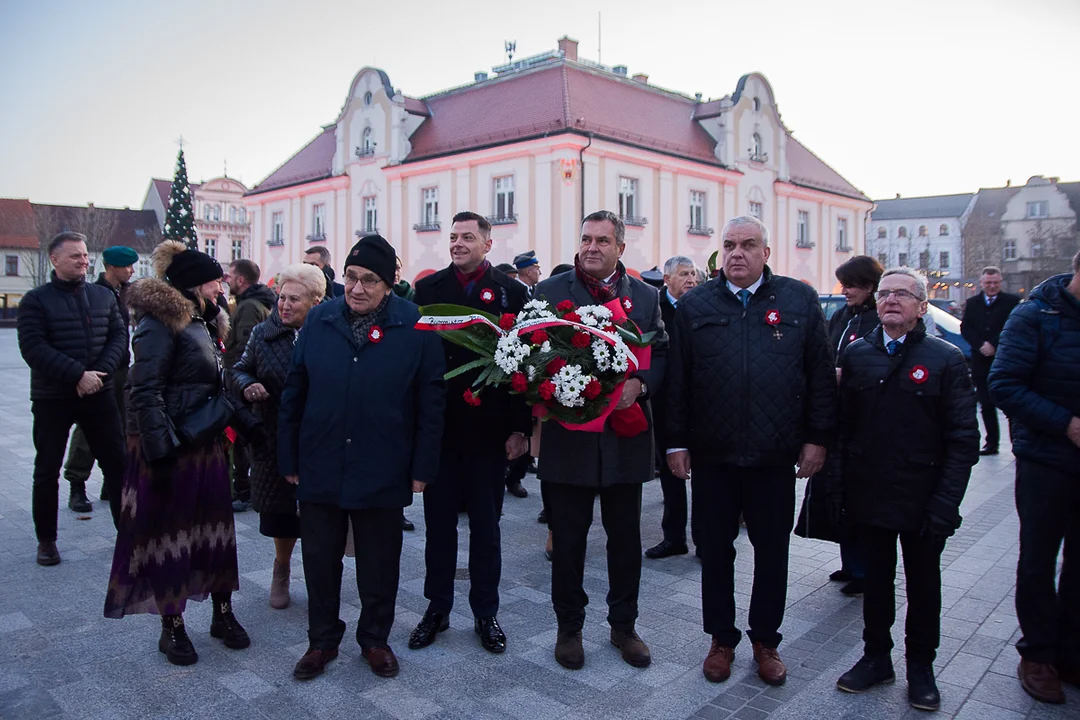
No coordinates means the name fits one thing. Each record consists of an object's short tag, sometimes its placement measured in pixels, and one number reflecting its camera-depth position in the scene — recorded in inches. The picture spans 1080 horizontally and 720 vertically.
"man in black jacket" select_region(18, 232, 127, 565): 229.8
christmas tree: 2133.4
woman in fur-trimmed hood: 165.9
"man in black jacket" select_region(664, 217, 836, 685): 163.5
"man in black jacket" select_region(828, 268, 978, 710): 153.2
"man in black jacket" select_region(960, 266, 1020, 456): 425.2
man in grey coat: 169.0
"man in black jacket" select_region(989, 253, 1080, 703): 157.5
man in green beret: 274.4
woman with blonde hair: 192.1
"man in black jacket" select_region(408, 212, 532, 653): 180.2
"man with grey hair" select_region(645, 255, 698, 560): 245.1
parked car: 610.5
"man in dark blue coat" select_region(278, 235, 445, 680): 162.7
